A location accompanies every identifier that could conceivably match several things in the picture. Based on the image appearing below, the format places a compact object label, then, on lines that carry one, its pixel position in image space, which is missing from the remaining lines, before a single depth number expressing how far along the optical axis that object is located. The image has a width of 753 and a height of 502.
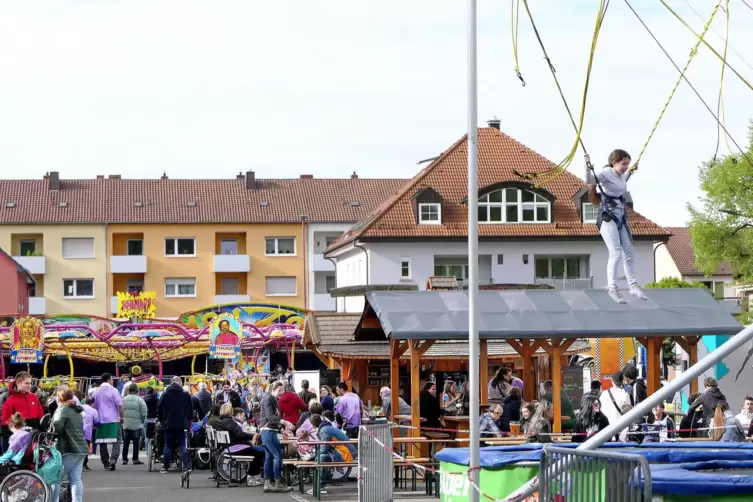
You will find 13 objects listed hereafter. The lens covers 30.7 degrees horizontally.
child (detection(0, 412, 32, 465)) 16.89
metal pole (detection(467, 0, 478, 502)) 12.92
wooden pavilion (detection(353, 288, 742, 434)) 20.31
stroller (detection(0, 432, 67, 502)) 16.56
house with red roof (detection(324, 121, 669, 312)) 57.62
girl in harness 12.56
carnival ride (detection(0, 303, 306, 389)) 47.22
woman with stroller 16.98
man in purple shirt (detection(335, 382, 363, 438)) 23.62
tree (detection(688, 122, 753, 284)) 55.75
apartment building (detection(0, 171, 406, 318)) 76.12
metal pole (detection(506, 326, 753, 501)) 9.75
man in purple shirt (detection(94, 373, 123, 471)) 25.83
